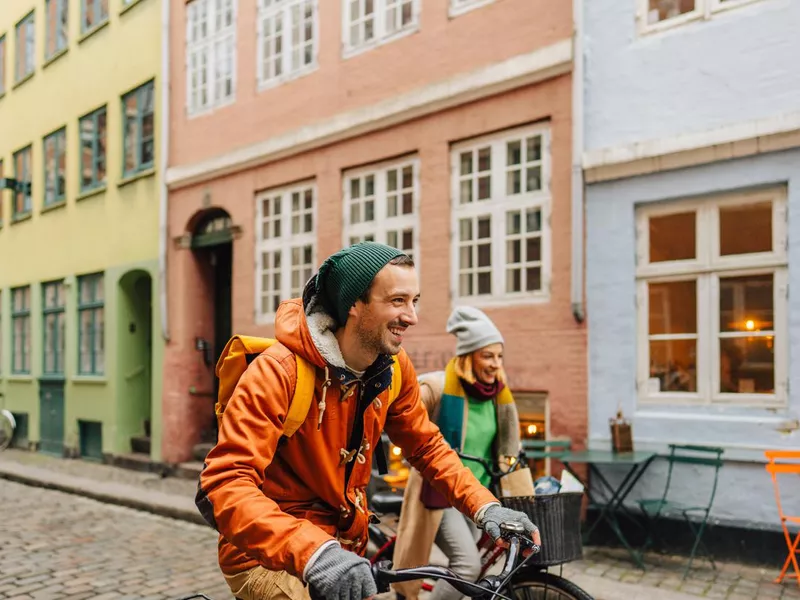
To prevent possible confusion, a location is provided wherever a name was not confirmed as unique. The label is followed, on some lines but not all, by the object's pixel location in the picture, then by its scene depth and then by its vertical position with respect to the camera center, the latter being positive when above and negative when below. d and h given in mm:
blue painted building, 6477 +712
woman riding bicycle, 4266 -624
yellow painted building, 13836 +1659
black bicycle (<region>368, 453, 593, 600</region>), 3215 -1025
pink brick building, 7965 +1756
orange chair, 5804 -1183
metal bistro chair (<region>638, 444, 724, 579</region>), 6398 -1547
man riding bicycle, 2100 -362
